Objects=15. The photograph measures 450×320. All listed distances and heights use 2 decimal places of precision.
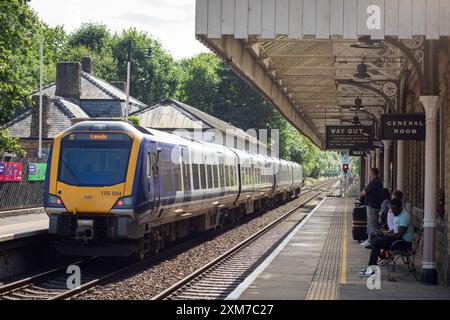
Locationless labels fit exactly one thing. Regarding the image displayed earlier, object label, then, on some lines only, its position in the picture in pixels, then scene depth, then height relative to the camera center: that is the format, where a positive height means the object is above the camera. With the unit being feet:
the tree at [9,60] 76.18 +11.08
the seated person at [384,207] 57.35 -1.89
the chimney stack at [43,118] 138.82 +10.11
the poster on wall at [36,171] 96.48 +0.61
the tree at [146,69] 301.02 +39.91
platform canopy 37.09 +7.64
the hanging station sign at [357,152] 105.14 +3.46
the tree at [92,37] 331.98 +56.27
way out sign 84.64 +4.41
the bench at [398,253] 43.42 -3.91
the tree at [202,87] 273.33 +30.55
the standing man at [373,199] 58.70 -1.40
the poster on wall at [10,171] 87.51 +0.53
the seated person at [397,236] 43.80 -2.98
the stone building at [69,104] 151.84 +15.89
